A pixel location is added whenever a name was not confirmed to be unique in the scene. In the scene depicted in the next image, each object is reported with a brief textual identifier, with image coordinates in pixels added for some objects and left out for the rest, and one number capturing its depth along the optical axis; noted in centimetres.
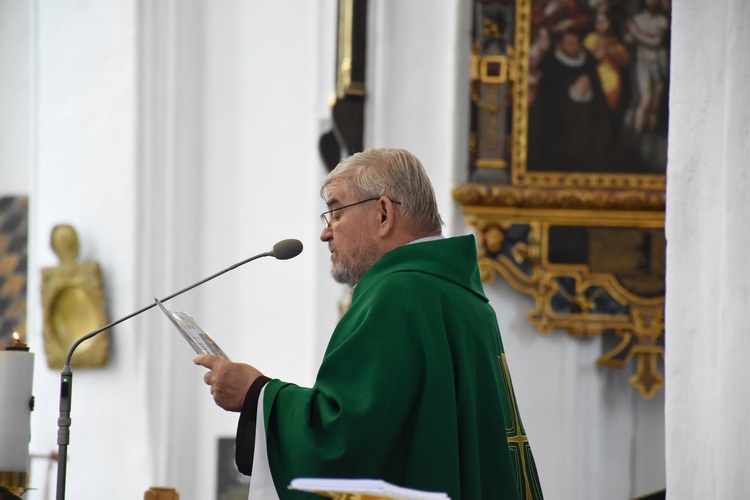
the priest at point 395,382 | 636
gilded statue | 1906
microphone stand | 656
